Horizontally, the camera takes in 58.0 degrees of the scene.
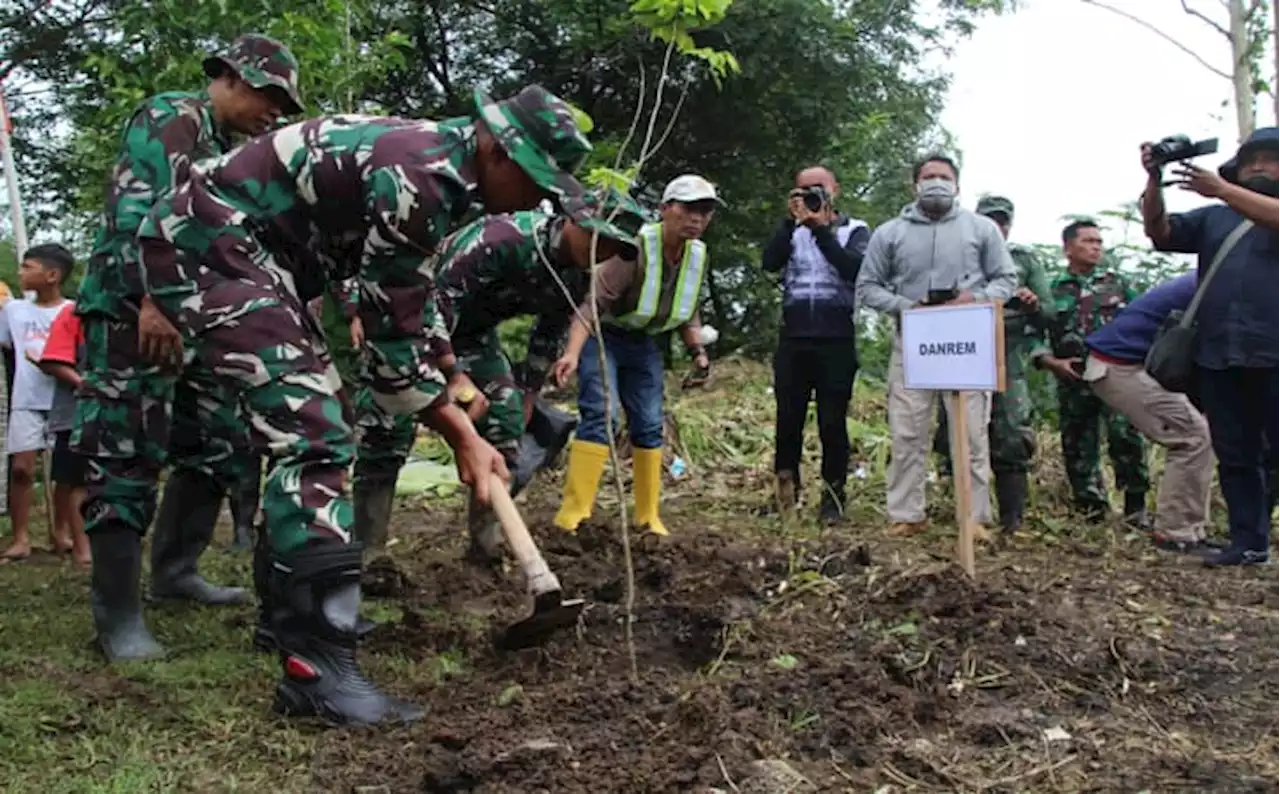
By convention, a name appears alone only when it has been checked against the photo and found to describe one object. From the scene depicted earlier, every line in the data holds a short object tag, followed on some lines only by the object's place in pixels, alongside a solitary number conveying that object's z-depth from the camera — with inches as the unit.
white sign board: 172.9
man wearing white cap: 205.6
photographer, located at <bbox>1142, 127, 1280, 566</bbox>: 191.3
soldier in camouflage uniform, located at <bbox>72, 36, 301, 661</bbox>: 135.5
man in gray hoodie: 222.1
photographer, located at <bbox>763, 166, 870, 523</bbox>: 239.0
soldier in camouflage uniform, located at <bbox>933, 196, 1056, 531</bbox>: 235.5
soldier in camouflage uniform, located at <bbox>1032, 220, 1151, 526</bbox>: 251.9
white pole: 279.4
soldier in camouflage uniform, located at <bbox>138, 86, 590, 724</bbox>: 110.9
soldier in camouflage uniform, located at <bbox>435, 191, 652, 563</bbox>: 175.0
